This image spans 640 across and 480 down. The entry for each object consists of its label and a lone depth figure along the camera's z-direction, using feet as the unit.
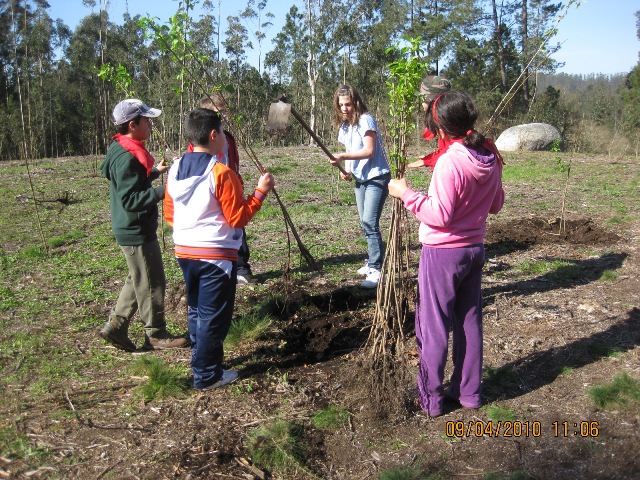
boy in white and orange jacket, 10.14
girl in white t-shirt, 15.39
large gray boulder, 59.52
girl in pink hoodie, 8.81
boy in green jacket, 11.89
